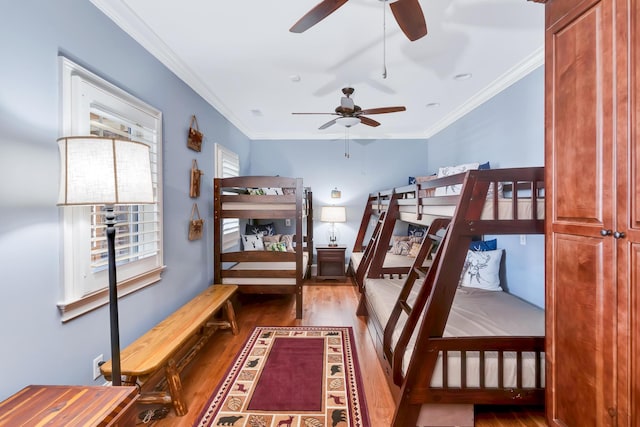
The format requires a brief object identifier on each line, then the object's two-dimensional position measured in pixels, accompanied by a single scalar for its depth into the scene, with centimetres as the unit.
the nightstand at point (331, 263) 502
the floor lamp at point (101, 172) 125
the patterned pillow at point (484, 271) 298
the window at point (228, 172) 375
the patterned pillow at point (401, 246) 461
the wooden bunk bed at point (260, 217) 333
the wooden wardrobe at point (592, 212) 105
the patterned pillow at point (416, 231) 479
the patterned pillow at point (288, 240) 479
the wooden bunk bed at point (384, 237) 244
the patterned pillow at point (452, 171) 361
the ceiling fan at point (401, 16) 149
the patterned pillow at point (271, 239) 475
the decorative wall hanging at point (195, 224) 291
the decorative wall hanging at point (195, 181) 294
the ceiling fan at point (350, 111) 309
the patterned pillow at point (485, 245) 322
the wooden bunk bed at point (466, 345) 168
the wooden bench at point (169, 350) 168
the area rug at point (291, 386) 183
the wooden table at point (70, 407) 104
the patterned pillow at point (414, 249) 448
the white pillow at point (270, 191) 421
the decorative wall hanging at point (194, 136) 291
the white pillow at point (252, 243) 455
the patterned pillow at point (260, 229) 491
